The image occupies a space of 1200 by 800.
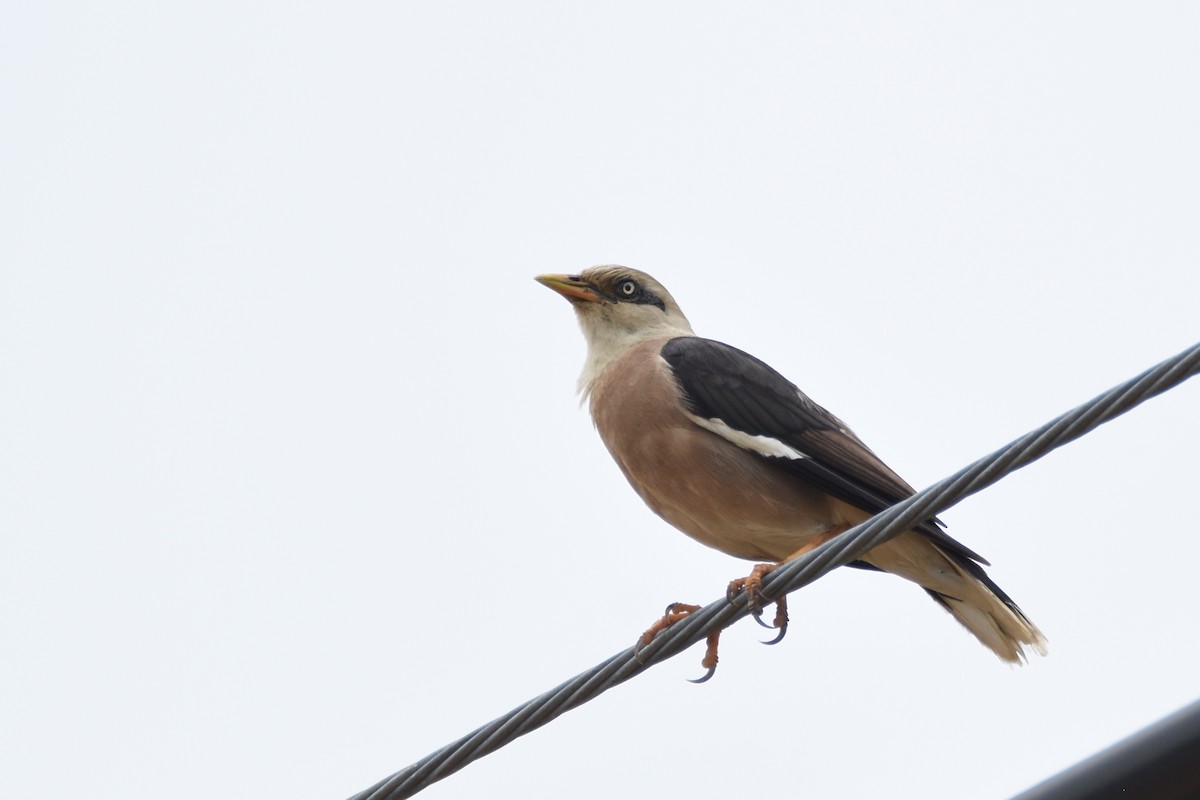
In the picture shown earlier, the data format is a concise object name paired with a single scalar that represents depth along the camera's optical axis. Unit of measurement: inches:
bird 440.5
